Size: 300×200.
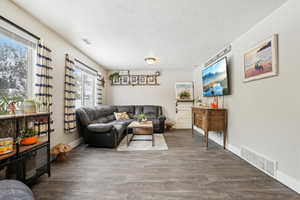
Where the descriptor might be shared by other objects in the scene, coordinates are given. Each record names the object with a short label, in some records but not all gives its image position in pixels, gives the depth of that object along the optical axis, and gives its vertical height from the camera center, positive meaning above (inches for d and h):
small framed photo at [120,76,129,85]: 245.6 +36.8
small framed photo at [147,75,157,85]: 245.0 +38.4
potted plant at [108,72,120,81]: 240.7 +43.1
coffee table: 144.1 -23.2
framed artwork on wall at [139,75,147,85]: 244.7 +37.6
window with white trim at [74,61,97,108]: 160.2 +20.6
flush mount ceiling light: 146.8 +42.7
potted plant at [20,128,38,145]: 74.4 -17.8
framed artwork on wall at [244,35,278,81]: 83.5 +26.5
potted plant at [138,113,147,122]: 167.8 -18.1
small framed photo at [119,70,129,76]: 245.6 +48.5
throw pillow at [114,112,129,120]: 213.7 -20.0
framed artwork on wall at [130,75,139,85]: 245.0 +38.4
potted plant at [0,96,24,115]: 68.4 -1.9
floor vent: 84.3 -37.4
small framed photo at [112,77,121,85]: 245.0 +35.1
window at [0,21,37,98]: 80.5 +24.6
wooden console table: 135.0 -16.4
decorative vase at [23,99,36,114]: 75.9 -2.0
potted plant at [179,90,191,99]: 236.5 +11.7
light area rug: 135.0 -42.4
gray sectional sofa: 137.6 -24.9
